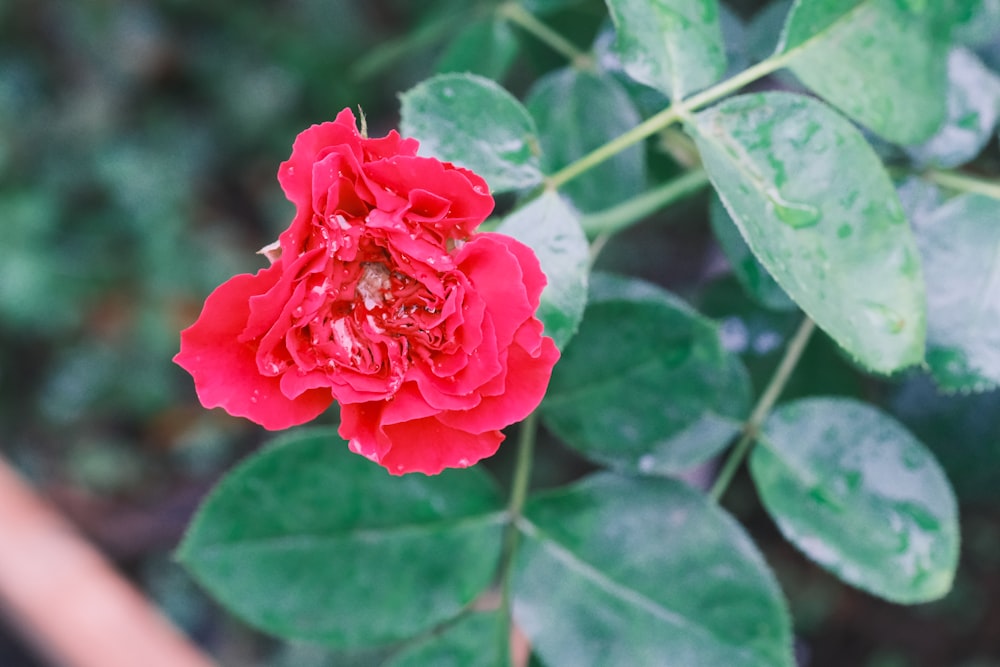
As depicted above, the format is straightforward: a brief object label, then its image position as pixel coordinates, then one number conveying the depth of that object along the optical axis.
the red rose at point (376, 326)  0.41
